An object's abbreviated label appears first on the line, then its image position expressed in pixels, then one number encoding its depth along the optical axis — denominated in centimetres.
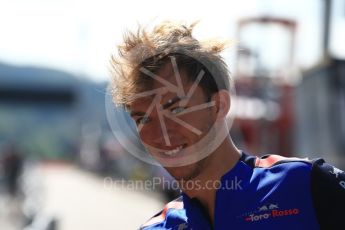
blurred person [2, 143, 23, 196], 4378
